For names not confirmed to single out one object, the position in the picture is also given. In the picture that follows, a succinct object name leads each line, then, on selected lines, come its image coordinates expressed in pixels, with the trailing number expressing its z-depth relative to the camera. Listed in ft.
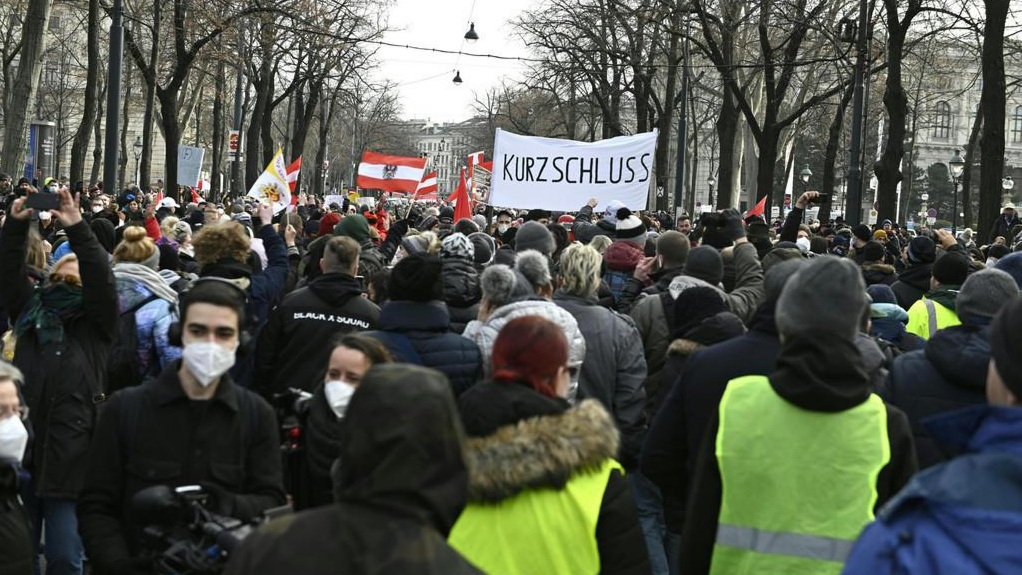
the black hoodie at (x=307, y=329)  22.18
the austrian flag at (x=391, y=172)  90.03
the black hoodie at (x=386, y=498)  8.51
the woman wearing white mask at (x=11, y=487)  15.10
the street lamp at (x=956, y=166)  153.17
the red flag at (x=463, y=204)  52.65
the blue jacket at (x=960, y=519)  7.85
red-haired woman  11.74
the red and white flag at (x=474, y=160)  80.32
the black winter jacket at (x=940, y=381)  15.96
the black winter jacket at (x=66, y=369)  18.90
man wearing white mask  13.50
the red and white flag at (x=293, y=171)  77.00
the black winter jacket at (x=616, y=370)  21.53
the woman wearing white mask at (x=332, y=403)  15.96
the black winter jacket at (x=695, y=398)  15.15
